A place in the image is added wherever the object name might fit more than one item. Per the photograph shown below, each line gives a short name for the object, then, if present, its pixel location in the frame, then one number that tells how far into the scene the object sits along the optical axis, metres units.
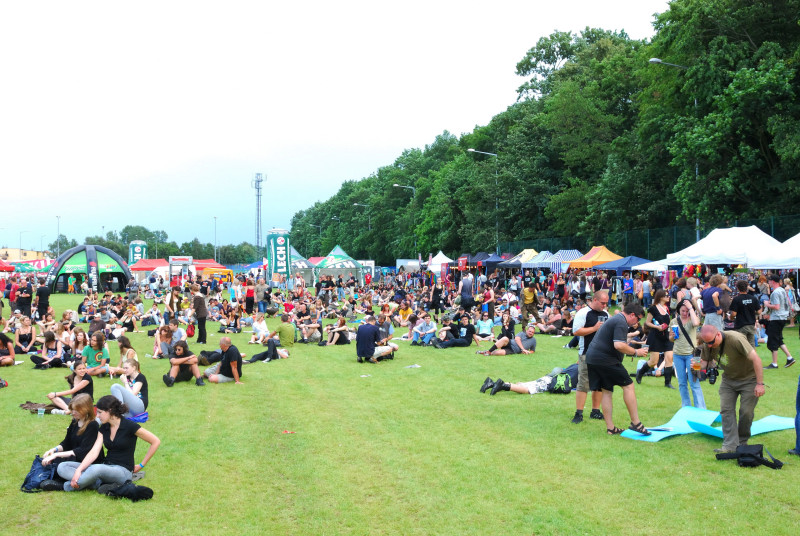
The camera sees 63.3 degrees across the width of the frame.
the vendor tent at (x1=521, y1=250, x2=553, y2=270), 34.44
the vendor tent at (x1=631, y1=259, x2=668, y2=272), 24.31
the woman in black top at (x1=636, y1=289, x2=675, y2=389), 9.99
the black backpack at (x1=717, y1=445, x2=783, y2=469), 6.46
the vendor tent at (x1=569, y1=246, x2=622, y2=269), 28.83
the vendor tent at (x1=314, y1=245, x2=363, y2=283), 49.38
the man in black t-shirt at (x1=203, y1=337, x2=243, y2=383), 12.16
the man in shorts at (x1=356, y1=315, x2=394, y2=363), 14.56
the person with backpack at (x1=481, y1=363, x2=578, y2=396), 10.56
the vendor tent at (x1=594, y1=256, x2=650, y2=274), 27.50
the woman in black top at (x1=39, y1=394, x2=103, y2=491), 6.41
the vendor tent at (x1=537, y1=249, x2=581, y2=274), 32.41
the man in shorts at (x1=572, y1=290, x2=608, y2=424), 8.45
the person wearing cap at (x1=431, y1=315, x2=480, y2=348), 17.03
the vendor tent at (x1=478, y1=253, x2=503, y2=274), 37.25
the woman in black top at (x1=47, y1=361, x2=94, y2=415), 9.38
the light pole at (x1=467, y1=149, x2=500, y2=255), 43.57
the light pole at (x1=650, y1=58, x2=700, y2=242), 25.97
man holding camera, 6.74
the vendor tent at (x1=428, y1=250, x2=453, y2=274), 43.11
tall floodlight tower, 95.06
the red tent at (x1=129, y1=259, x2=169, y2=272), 55.31
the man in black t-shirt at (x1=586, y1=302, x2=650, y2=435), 7.66
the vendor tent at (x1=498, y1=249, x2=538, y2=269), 35.94
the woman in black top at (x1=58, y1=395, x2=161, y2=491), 6.17
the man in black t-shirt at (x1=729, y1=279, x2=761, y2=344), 10.97
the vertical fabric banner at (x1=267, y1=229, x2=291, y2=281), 35.53
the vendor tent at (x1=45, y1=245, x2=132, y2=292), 44.25
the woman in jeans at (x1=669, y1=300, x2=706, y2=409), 8.56
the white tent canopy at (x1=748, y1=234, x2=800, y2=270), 17.25
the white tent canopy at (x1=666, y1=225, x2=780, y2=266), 18.80
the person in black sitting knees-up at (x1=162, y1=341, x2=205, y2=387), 11.96
